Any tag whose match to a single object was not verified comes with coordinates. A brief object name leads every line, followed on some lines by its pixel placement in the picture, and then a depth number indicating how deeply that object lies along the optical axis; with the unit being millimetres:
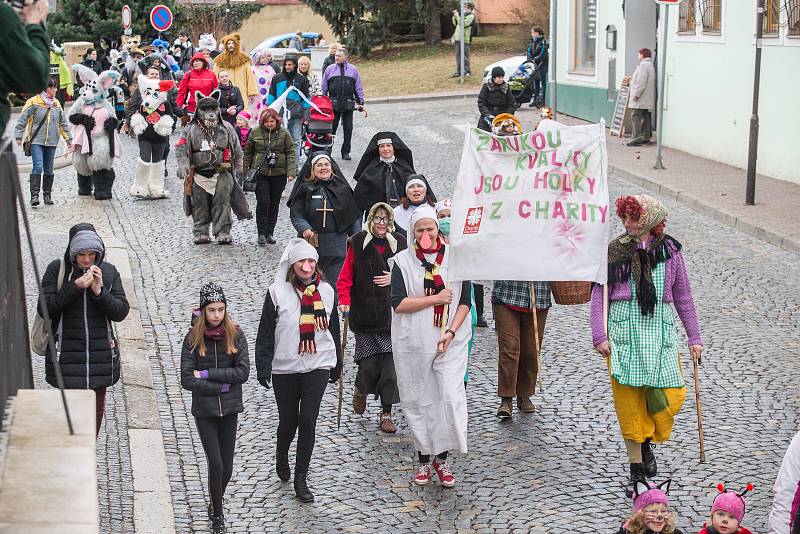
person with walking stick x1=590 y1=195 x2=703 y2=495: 8180
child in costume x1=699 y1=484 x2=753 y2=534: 6477
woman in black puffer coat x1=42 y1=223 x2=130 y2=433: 8031
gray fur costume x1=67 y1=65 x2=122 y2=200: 18328
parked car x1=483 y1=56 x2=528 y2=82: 32688
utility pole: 17453
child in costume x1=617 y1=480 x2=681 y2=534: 6621
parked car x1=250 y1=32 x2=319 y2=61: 43969
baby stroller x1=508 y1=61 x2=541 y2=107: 30516
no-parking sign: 32219
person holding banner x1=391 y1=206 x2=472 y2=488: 8469
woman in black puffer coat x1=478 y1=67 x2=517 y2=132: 22094
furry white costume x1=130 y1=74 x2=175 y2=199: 18859
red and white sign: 32750
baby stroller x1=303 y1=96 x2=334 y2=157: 19266
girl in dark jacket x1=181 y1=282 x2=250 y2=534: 7871
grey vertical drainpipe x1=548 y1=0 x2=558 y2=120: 23011
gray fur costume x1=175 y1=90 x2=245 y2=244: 15562
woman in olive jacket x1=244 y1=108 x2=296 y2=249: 15609
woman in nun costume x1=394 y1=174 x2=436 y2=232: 10930
